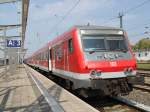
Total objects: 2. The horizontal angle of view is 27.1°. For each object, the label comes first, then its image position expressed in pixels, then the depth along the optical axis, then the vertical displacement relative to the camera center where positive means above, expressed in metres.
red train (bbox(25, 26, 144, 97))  10.18 +0.01
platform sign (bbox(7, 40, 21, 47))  22.31 +1.44
